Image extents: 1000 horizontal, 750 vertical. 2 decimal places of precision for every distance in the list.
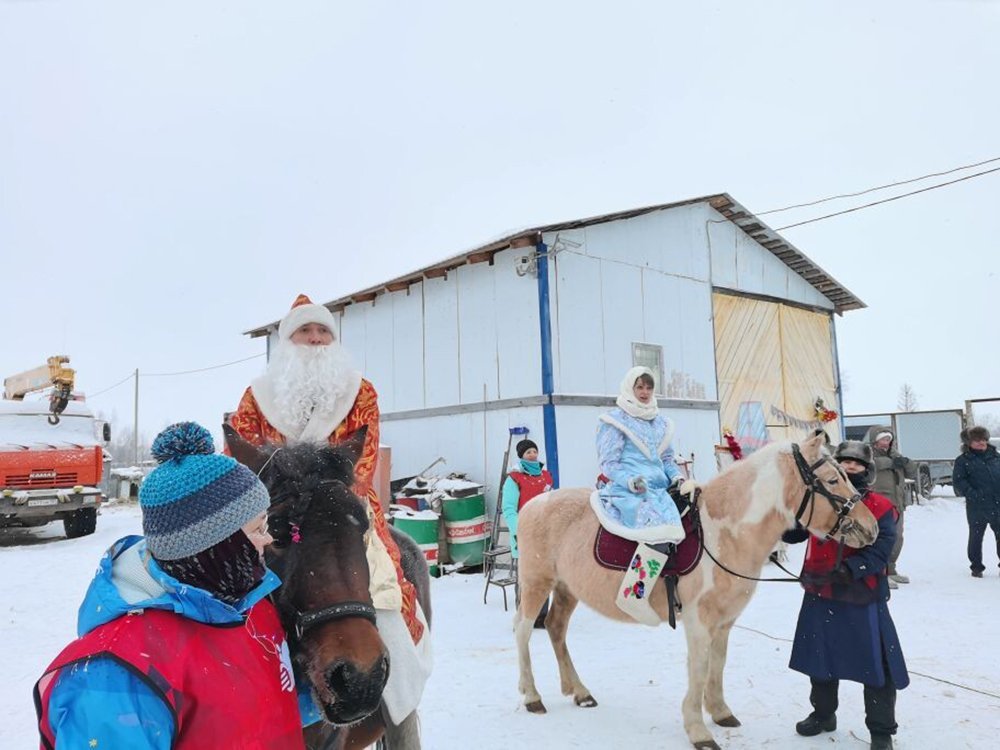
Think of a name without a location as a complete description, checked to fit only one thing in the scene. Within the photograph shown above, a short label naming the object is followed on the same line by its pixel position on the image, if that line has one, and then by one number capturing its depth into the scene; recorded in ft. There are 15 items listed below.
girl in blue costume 14.21
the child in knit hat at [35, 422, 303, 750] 3.48
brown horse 4.86
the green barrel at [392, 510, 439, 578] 29.76
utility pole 108.37
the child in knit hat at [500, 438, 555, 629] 25.05
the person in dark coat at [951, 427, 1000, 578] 27.35
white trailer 57.47
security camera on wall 31.24
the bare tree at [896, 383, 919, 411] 218.96
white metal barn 31.09
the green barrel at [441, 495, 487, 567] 30.71
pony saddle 13.76
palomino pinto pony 12.74
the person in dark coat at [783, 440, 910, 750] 11.87
